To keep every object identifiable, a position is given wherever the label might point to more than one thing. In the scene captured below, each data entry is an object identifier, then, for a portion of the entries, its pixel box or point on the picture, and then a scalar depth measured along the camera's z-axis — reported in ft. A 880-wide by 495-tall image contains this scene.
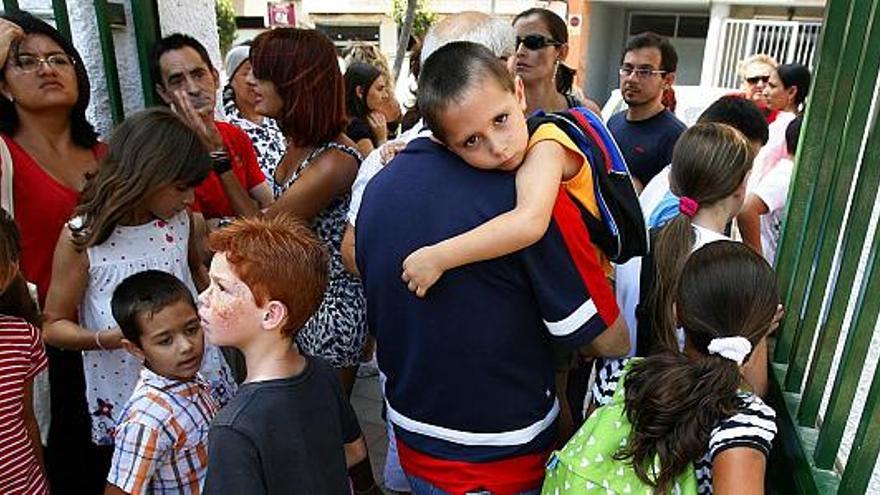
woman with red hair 7.25
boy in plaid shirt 5.25
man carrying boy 4.51
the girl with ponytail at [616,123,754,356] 5.84
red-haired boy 4.17
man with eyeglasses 10.80
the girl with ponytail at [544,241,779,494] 4.23
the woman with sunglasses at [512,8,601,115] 9.57
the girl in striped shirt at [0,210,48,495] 5.29
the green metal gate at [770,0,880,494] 4.58
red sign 58.80
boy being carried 4.33
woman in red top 6.42
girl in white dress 6.05
